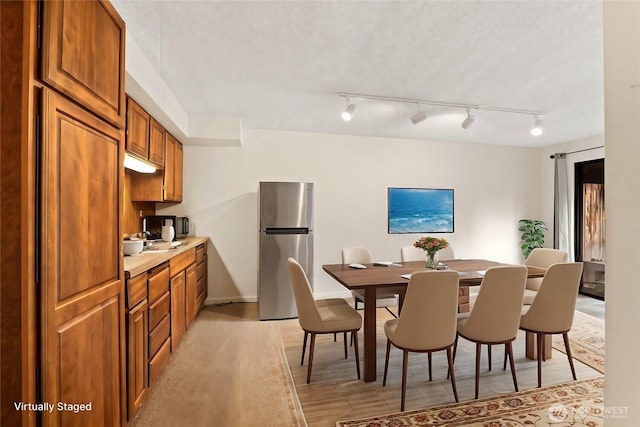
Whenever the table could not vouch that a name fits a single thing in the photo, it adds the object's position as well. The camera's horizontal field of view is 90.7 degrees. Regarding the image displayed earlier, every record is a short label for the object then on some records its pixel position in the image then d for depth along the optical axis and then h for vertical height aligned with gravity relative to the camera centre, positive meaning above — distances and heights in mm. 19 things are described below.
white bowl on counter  2320 -232
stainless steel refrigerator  3891 -289
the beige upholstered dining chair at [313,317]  2395 -797
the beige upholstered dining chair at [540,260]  3143 -462
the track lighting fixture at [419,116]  3499 +1121
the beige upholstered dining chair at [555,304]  2285 -655
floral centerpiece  2885 -275
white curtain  5172 +148
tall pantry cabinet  952 +35
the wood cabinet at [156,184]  3578 +371
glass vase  2936 -433
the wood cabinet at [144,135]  2680 +768
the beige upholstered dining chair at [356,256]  3514 -454
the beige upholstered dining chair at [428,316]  1988 -654
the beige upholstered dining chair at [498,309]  2135 -651
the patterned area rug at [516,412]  1935 -1262
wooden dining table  2402 -511
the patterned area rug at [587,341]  2768 -1257
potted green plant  5457 -314
